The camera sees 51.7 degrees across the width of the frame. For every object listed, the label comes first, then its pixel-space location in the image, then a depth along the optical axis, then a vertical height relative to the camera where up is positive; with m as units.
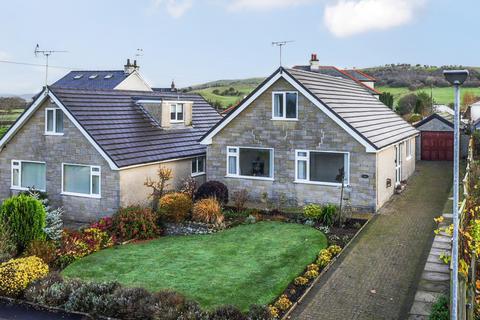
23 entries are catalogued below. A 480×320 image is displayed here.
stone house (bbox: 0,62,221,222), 22.06 +0.42
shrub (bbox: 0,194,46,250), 17.45 -2.14
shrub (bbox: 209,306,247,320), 11.06 -3.49
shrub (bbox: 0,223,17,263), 16.22 -2.91
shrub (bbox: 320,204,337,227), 20.39 -2.32
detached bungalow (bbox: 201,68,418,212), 21.94 +0.56
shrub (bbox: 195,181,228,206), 23.05 -1.53
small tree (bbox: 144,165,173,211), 22.45 -1.18
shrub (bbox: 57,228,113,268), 16.80 -3.07
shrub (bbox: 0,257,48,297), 13.65 -3.28
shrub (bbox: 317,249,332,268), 15.48 -3.16
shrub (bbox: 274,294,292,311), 12.29 -3.63
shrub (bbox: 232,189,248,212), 22.92 -1.88
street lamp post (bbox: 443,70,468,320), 8.43 -0.10
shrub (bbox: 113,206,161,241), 19.67 -2.63
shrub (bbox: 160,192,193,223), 20.45 -2.04
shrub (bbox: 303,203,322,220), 20.83 -2.23
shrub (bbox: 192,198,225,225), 20.33 -2.24
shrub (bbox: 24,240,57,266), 16.33 -3.10
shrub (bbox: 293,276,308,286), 13.95 -3.45
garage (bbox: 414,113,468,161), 38.09 +1.56
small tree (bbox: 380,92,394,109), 62.09 +7.65
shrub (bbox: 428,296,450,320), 10.52 -3.26
